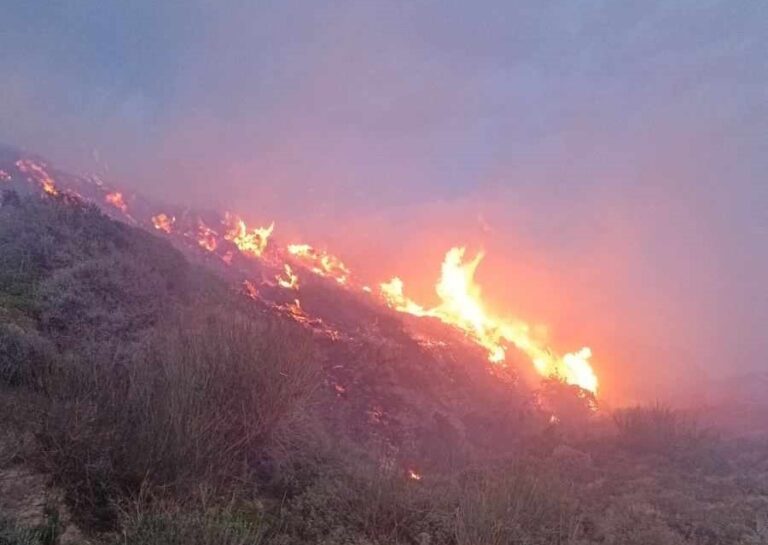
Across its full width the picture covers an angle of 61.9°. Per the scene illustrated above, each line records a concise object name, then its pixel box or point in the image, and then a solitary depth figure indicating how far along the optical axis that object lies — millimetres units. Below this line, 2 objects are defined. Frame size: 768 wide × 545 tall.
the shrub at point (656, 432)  16172
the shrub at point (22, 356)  7543
